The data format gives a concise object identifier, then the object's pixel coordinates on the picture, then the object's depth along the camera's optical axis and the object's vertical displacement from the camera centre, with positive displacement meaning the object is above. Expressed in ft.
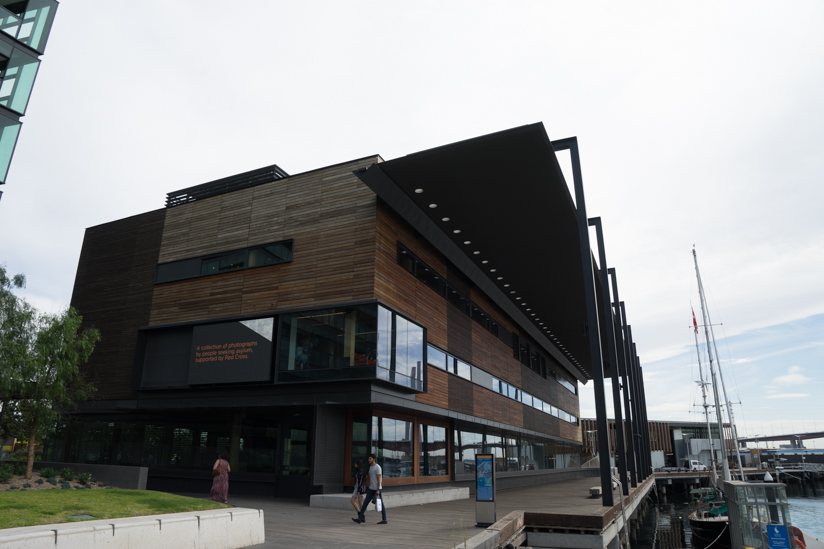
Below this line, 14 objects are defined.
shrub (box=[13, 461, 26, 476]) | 50.89 -2.59
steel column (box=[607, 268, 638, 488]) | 98.45 +12.50
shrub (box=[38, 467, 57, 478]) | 49.40 -2.74
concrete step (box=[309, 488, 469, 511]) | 49.47 -5.13
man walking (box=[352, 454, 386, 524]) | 41.01 -2.65
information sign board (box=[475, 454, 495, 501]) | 36.52 -2.11
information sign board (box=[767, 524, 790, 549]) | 28.17 -4.47
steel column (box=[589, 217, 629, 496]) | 78.69 +16.63
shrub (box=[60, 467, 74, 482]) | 49.88 -2.92
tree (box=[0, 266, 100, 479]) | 52.54 +7.84
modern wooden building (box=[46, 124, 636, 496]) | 57.93 +16.18
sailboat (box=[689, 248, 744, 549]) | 63.93 -9.09
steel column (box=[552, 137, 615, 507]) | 47.55 +11.45
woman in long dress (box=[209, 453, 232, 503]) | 41.11 -2.95
